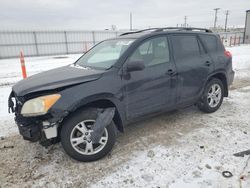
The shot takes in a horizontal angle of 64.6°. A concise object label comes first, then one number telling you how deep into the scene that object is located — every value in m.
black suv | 2.54
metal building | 28.88
